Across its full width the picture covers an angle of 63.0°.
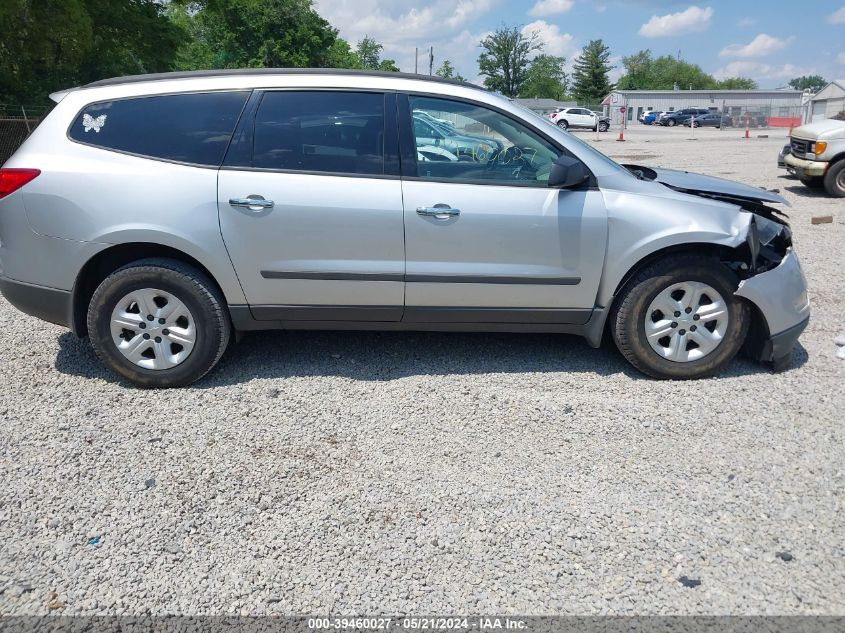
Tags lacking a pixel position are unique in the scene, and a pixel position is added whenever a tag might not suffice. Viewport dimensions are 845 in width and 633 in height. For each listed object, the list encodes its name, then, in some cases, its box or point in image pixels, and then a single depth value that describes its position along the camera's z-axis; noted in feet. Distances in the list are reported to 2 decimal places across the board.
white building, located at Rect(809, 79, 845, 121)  140.26
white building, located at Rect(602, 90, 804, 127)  224.12
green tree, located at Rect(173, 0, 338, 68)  182.13
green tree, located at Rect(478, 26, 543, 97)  307.37
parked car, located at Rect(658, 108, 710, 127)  180.04
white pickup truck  38.58
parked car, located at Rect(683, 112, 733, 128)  166.92
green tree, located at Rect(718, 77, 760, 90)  388.23
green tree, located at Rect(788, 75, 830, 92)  524.52
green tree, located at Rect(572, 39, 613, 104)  293.64
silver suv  13.04
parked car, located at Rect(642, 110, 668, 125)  199.41
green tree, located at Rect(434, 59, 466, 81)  277.64
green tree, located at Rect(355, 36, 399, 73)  303.97
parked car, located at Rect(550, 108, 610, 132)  152.20
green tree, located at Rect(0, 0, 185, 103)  65.57
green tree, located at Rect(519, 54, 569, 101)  312.91
